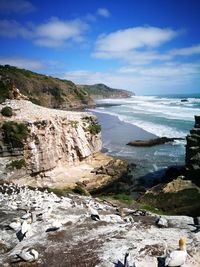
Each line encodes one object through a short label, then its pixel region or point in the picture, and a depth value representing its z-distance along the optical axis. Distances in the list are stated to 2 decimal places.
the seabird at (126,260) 6.29
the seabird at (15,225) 9.06
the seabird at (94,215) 9.06
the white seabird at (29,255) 7.18
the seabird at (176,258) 6.25
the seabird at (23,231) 8.42
